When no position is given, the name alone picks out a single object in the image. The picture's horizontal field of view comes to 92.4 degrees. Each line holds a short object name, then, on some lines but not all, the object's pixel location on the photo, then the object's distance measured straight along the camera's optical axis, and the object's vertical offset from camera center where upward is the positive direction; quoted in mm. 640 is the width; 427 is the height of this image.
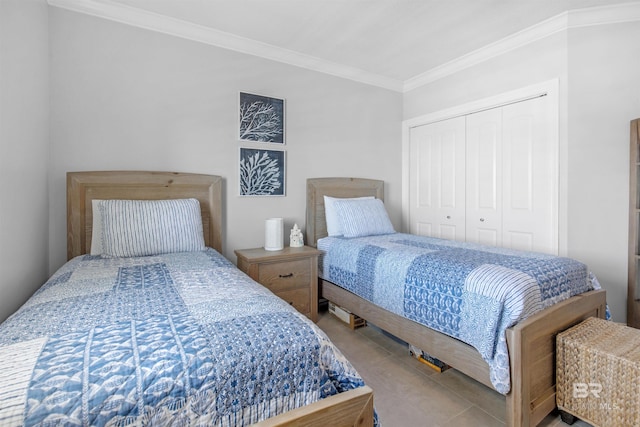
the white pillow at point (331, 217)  2889 -47
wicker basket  1309 -731
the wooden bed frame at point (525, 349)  1368 -726
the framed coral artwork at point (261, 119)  2717 +852
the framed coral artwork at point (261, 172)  2729 +370
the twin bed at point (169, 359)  649 -358
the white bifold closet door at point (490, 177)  2566 +347
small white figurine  2834 -239
